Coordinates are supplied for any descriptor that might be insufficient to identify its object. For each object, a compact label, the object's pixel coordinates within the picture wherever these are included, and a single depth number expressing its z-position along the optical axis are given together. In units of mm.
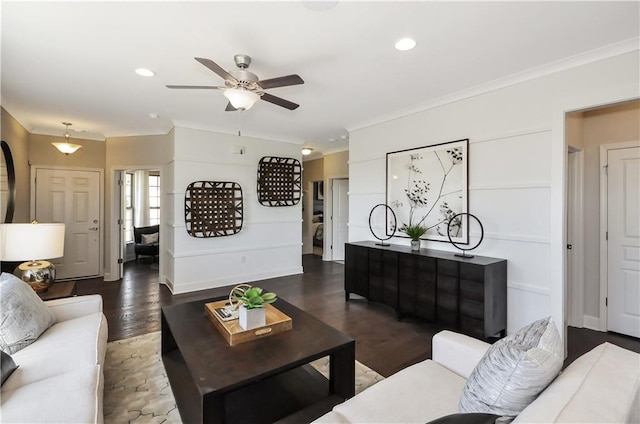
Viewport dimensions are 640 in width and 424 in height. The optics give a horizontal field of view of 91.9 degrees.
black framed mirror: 3807
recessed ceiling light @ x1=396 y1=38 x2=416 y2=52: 2389
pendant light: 4918
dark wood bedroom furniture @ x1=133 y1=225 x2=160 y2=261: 7043
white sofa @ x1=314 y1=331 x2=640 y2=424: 926
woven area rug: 2006
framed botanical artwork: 3520
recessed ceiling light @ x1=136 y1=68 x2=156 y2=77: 2914
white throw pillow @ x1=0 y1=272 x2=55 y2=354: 1885
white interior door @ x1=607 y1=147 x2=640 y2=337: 3135
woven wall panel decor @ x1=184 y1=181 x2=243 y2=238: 4824
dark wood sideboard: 2947
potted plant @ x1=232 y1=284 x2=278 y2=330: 2092
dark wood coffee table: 1644
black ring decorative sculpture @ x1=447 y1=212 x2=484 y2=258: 3296
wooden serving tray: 2023
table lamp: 2576
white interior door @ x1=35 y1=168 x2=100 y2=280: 5324
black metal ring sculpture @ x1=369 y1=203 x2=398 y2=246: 4250
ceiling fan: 2426
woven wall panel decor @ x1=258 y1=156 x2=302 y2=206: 5527
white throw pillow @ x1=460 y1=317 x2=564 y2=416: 1103
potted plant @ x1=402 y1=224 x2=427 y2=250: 3727
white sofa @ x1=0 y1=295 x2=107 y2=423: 1343
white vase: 2088
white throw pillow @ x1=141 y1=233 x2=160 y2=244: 7156
